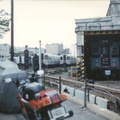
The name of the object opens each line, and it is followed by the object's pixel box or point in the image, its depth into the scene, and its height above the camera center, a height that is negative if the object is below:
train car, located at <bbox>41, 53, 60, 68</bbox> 37.01 -0.49
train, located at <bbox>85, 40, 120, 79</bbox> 16.17 -0.04
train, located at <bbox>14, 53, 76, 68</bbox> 37.39 -0.57
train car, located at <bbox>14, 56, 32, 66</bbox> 44.50 -0.56
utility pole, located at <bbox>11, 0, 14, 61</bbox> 15.95 +2.32
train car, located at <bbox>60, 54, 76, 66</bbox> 44.89 -0.58
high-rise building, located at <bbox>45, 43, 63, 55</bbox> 124.56 +6.15
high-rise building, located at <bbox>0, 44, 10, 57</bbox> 92.02 +4.15
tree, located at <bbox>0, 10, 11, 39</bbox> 19.59 +3.48
